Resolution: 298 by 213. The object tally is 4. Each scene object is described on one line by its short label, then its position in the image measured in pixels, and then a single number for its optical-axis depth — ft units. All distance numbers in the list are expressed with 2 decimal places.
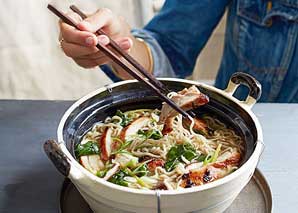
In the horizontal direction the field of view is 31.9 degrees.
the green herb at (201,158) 2.83
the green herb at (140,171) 2.71
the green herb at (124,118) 3.16
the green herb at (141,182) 2.61
